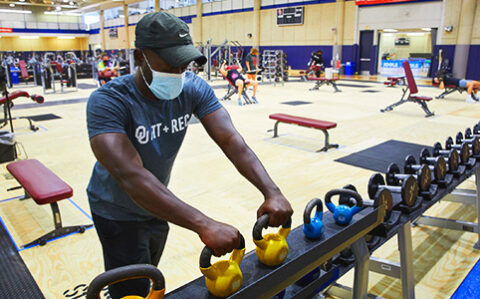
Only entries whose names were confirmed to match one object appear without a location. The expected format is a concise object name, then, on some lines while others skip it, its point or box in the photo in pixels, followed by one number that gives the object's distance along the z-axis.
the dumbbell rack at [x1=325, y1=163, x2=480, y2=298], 1.96
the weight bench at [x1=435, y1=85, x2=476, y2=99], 10.60
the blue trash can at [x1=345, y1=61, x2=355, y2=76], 18.89
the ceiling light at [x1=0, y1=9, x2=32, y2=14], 32.01
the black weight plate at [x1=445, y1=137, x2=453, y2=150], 3.10
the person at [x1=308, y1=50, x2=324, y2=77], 16.86
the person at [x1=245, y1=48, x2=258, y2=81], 10.98
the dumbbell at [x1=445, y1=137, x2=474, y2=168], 2.87
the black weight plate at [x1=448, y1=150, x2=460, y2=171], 2.67
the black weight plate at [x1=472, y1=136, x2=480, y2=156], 3.03
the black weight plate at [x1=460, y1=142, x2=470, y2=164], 2.87
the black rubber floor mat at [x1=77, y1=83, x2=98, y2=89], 15.02
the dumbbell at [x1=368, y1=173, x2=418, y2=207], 2.04
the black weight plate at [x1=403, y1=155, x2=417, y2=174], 2.58
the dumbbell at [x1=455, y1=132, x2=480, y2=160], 3.03
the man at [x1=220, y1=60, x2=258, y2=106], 9.77
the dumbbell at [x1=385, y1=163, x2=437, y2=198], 2.28
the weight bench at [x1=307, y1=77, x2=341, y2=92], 12.74
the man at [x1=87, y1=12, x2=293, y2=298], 1.09
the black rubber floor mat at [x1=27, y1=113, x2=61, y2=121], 8.24
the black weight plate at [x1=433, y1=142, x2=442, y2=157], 2.98
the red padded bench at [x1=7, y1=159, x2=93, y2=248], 2.92
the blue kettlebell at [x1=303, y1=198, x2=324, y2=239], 1.42
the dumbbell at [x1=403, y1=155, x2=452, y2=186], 2.49
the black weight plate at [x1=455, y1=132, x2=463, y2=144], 3.20
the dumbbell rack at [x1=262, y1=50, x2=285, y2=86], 15.48
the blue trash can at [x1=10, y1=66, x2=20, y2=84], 15.83
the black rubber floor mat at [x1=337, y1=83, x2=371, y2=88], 14.61
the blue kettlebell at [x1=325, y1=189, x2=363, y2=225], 1.58
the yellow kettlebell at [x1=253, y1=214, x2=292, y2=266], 1.19
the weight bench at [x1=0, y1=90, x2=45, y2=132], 5.62
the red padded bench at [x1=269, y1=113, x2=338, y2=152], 5.45
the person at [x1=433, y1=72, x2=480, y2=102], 10.30
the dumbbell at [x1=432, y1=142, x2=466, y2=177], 2.67
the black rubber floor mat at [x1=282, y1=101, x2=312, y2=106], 10.06
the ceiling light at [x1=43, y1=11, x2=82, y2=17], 34.96
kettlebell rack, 1.12
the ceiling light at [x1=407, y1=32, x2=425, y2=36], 22.42
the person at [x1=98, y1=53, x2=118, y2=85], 12.60
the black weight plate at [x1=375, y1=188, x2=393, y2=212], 1.79
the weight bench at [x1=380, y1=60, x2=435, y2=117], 7.90
